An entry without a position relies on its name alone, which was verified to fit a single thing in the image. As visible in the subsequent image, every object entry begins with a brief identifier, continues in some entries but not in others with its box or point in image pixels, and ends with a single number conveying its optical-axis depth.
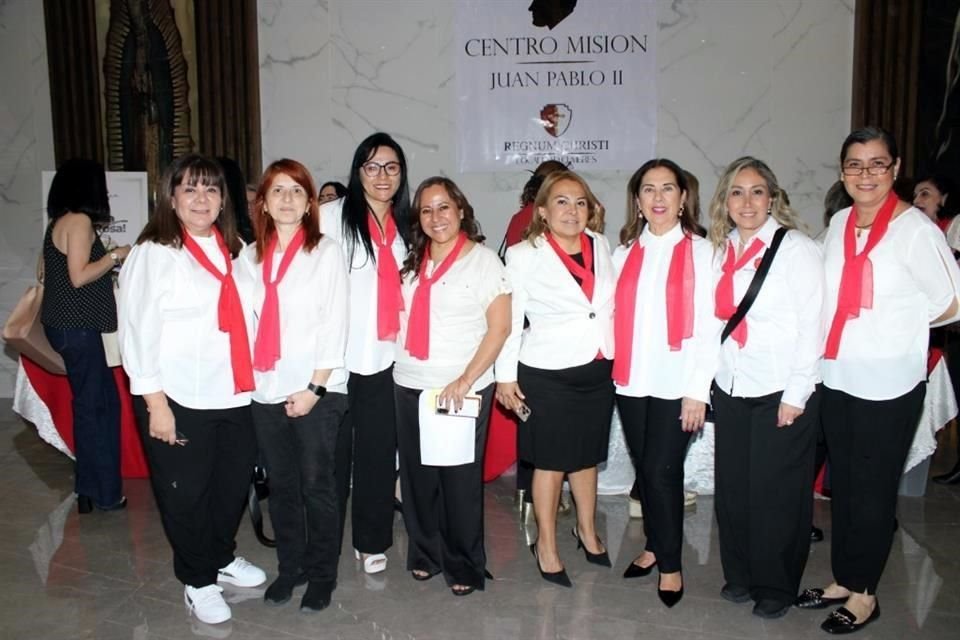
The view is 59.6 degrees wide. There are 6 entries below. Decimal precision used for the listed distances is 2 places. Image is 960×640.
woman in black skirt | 3.12
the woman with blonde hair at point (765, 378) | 2.81
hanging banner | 6.12
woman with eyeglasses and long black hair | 3.11
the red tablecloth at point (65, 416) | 4.54
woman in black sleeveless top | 3.91
